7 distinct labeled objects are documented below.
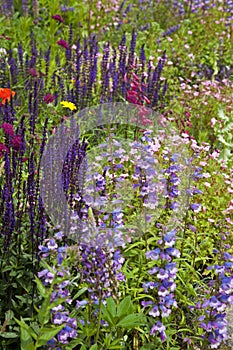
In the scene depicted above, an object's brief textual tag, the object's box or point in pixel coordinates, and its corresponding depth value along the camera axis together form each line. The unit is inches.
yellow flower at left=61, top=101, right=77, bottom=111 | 157.9
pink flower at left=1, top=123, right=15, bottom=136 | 110.1
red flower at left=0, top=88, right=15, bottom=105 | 144.2
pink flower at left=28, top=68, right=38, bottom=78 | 164.4
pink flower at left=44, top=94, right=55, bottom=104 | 155.1
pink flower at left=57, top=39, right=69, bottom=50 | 186.5
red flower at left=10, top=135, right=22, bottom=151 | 107.0
